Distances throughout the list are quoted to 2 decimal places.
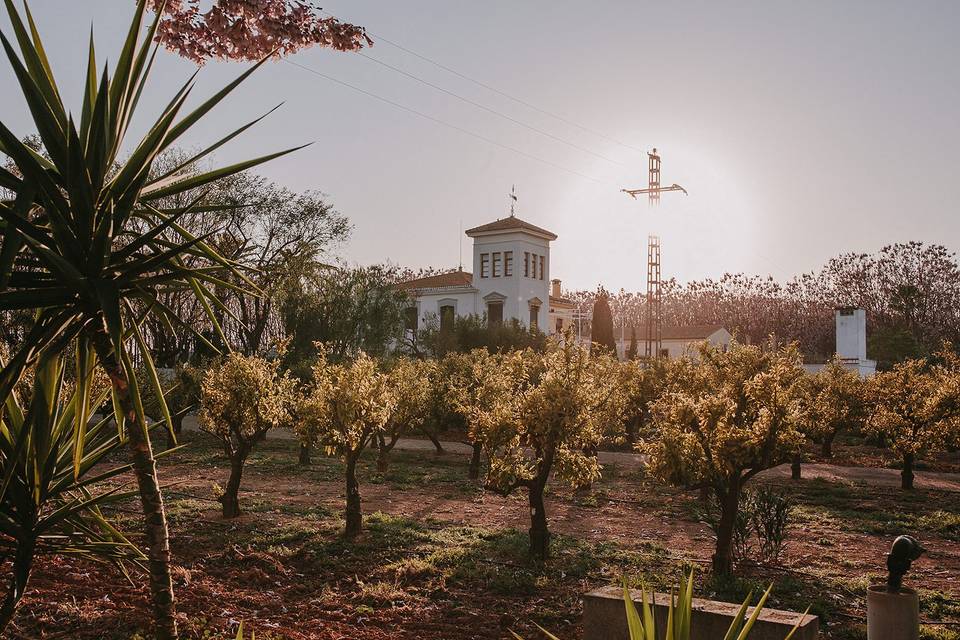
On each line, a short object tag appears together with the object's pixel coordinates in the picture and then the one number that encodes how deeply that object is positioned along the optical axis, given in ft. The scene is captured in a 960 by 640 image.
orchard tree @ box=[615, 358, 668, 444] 77.56
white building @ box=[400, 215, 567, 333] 191.72
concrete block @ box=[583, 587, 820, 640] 18.22
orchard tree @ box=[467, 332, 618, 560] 34.86
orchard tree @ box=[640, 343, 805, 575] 31.58
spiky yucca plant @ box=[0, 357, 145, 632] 15.08
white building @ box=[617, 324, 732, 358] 237.04
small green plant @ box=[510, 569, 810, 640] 9.10
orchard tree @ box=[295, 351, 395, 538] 39.75
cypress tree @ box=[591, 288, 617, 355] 155.33
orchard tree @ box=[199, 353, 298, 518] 42.11
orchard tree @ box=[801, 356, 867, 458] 74.23
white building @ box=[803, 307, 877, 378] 122.31
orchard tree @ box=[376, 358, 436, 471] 60.49
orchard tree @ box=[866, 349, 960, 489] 57.36
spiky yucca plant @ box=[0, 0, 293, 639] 11.89
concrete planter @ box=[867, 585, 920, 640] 13.55
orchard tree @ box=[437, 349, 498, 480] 57.26
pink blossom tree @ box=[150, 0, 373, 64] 18.88
